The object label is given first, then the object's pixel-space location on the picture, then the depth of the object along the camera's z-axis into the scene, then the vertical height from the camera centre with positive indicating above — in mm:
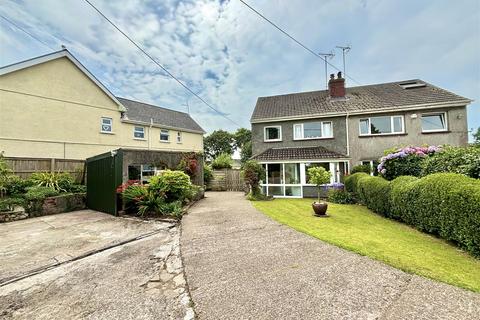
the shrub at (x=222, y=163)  21844 +514
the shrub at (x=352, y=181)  12150 -963
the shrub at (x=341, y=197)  12278 -1819
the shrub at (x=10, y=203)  8862 -1280
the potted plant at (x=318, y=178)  8602 -499
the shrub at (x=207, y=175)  19794 -608
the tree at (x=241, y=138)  46212 +6498
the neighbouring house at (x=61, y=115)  12758 +4071
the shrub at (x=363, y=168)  14000 -215
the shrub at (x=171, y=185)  9195 -671
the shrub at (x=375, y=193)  8828 -1283
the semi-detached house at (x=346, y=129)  14125 +2565
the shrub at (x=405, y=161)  9445 +128
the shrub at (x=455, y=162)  6109 +38
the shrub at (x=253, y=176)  13266 -529
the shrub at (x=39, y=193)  9547 -950
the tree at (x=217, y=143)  46875 +5505
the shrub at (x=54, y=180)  10836 -405
